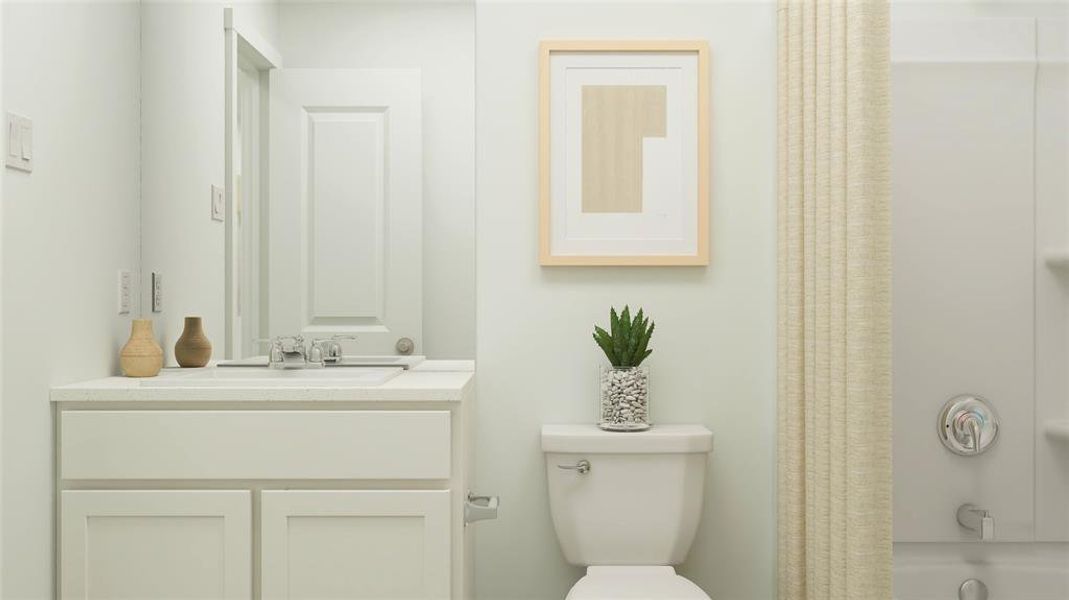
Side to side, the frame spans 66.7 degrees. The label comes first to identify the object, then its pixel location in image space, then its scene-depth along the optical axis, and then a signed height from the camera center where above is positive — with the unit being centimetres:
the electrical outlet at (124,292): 197 +1
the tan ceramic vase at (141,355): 189 -14
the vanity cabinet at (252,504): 165 -42
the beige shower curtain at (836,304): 143 -2
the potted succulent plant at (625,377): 194 -19
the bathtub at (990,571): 201 -69
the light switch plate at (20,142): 153 +29
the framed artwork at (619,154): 208 +36
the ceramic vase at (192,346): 205 -13
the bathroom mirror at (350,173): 212 +32
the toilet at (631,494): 190 -47
